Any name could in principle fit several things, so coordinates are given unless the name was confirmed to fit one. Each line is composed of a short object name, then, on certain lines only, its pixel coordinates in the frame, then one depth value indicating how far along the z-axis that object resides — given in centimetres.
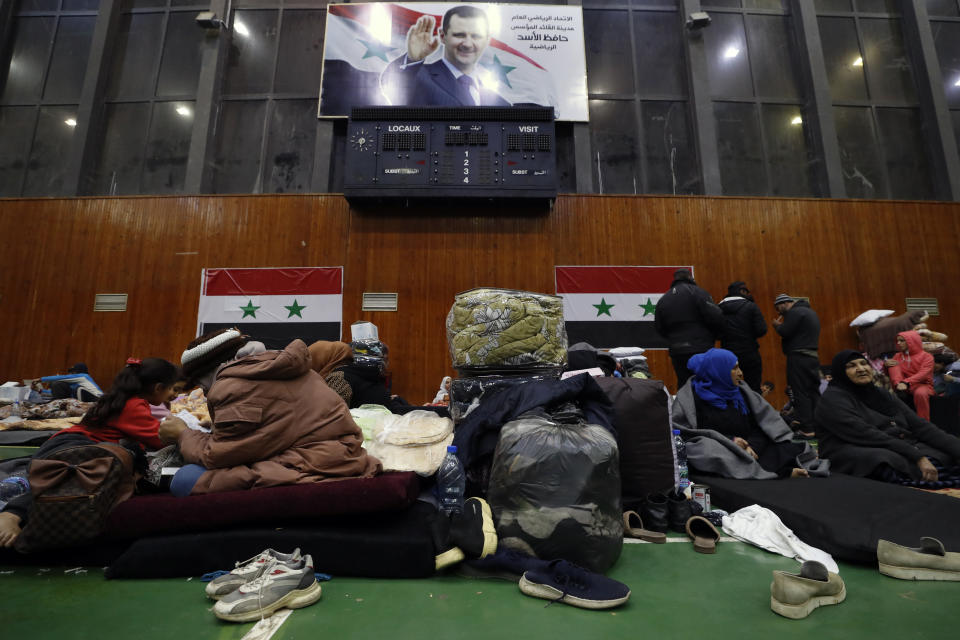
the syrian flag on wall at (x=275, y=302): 626
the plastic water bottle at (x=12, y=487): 219
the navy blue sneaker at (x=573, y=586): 152
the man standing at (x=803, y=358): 476
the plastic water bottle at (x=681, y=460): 274
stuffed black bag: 174
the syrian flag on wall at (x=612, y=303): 621
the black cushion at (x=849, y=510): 191
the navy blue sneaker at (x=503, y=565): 171
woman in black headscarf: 294
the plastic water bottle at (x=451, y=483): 218
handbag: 182
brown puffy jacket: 195
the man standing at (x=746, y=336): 431
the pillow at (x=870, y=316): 624
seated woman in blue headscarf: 297
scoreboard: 609
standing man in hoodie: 416
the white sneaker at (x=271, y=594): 145
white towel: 196
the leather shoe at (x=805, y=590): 147
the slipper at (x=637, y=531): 215
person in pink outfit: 486
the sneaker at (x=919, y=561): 170
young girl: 214
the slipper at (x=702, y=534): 206
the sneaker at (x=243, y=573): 156
